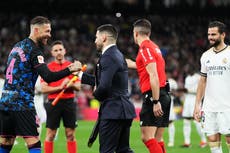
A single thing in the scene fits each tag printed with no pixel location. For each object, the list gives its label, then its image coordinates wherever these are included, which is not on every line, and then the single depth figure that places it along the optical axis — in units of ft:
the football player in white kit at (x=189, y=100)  102.78
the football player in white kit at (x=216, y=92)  61.57
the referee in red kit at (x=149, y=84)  61.77
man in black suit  53.47
